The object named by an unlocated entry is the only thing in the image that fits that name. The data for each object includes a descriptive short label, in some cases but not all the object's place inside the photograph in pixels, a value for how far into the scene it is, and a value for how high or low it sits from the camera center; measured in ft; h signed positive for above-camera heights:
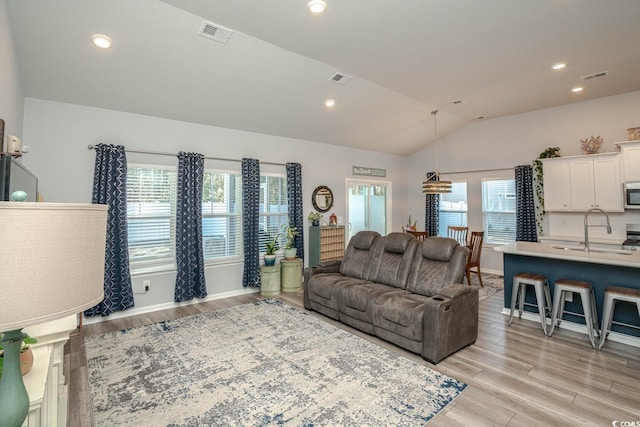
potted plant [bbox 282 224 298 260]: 18.81 -1.47
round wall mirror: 21.24 +1.59
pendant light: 17.20 +1.84
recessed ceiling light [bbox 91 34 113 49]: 9.96 +6.07
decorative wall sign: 23.89 +3.99
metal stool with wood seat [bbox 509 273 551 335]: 12.14 -3.06
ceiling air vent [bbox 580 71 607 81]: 14.62 +6.92
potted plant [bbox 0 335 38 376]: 4.37 -1.96
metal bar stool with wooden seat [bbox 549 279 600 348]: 10.89 -3.10
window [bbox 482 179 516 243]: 22.18 +0.67
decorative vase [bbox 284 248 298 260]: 18.79 -1.95
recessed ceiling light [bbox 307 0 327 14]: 8.93 +6.39
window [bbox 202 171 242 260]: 16.68 +0.46
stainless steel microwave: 15.79 +1.15
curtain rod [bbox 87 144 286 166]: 13.19 +3.41
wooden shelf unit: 20.47 -1.53
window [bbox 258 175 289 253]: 18.89 +0.92
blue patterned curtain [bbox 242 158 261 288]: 17.33 +0.10
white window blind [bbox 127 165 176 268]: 14.49 +0.40
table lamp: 2.30 -0.35
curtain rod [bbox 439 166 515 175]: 22.19 +3.69
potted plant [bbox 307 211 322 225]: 20.46 +0.21
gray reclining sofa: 10.12 -2.85
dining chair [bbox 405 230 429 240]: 21.40 -1.02
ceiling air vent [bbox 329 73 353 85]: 14.16 +6.72
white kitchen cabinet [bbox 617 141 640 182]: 15.81 +2.98
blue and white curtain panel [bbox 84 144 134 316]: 13.12 +0.11
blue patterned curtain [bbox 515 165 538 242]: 20.18 +0.81
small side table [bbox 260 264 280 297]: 17.59 -3.45
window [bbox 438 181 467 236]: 24.70 +0.93
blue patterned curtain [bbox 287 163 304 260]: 19.47 +1.44
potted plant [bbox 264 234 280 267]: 17.81 -1.75
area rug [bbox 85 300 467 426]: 7.39 -4.59
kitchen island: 11.01 -2.13
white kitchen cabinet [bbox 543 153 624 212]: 16.67 +2.00
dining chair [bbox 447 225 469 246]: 22.04 -1.07
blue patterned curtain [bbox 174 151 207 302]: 15.20 -0.26
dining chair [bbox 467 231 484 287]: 18.88 -1.84
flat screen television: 5.55 +0.94
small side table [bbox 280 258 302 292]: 18.33 -3.29
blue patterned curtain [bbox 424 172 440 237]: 25.34 +0.47
